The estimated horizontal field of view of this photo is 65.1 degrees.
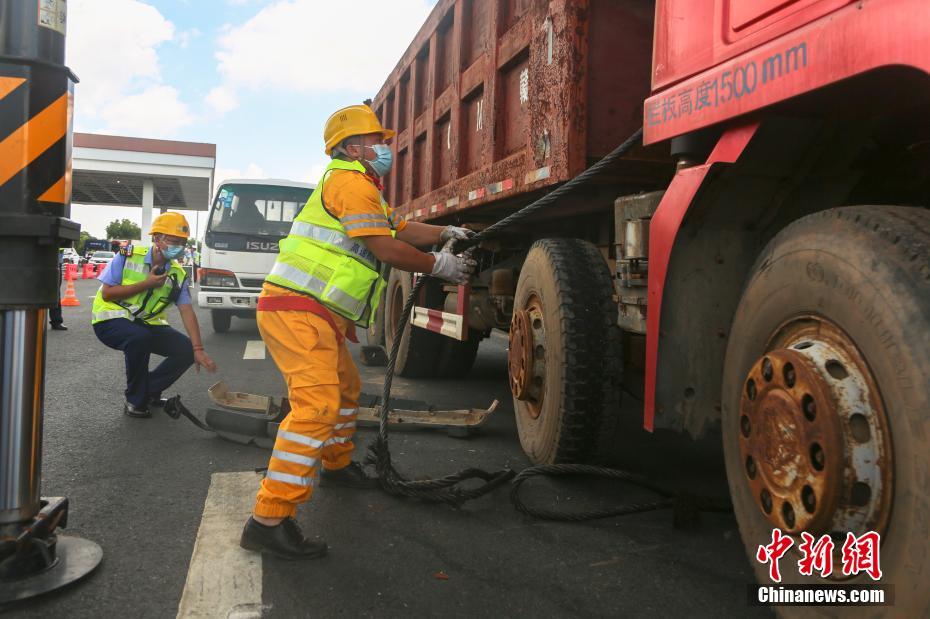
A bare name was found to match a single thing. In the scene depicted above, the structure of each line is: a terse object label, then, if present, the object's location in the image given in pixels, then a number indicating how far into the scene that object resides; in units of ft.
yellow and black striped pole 7.34
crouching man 15.98
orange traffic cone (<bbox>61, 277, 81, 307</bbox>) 47.11
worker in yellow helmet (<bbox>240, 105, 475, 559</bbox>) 8.60
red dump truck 4.94
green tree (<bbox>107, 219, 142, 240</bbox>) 227.81
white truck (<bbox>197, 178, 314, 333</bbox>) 32.45
